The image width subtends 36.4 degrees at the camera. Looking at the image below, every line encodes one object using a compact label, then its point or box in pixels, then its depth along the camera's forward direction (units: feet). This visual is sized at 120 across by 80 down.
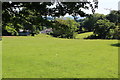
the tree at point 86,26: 196.57
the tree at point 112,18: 193.62
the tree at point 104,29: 152.07
